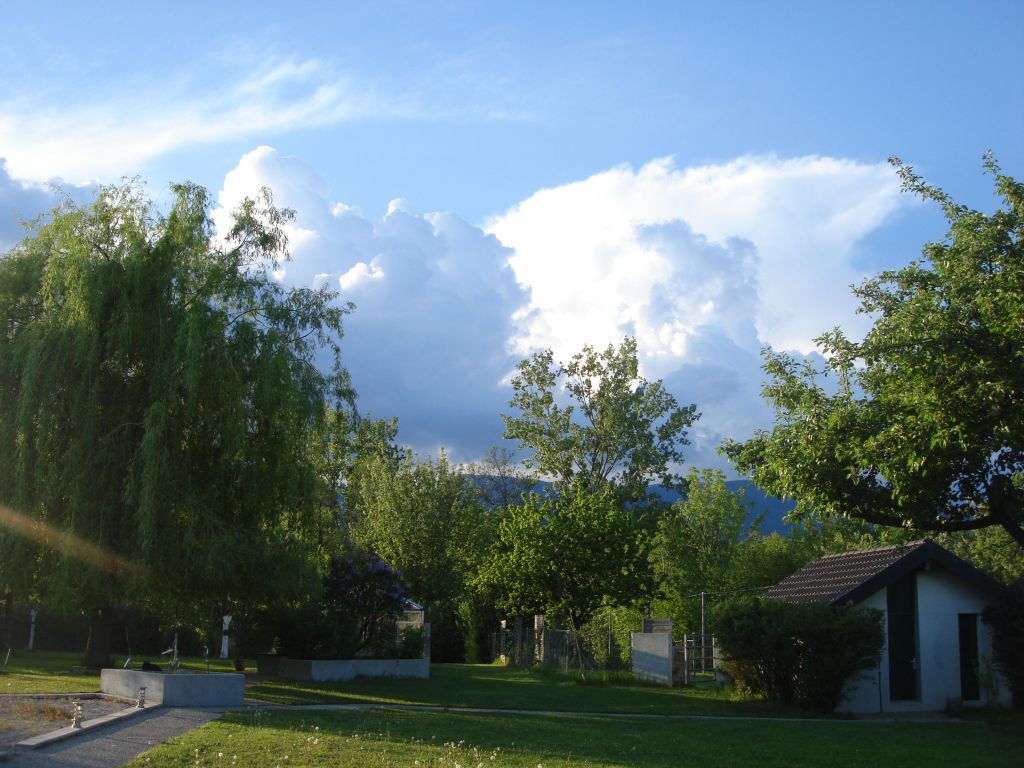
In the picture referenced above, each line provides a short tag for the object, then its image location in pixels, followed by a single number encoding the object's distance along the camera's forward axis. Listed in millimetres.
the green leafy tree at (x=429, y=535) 44219
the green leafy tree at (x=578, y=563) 32531
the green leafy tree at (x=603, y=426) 49812
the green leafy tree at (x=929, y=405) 13961
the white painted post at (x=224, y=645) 36906
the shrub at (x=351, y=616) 27750
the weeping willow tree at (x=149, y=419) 20656
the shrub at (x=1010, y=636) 23625
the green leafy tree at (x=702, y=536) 46531
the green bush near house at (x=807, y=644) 21578
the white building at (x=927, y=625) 23906
